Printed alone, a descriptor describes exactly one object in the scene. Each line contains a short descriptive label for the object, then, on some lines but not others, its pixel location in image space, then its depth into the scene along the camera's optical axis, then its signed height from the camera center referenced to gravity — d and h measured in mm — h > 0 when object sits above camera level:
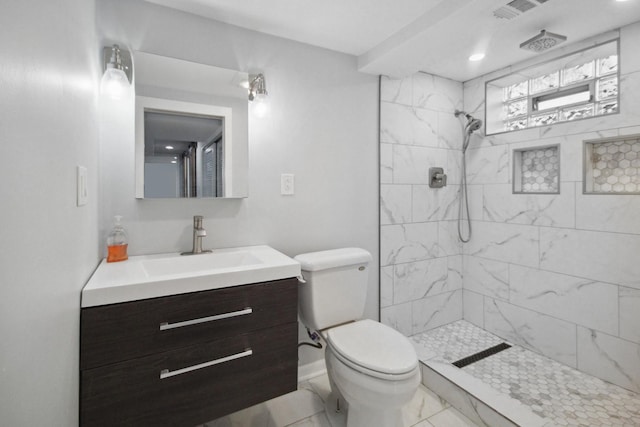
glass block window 1987 +847
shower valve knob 2551 +249
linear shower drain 2107 -1053
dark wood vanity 1054 -564
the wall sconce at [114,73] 1458 +632
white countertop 1077 -271
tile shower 1872 -231
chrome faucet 1630 -145
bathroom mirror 1578 +421
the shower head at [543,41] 1839 +1008
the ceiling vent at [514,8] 1443 +944
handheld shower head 2545 +689
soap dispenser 1466 -174
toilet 1347 -669
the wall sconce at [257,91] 1792 +671
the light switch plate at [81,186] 991 +72
